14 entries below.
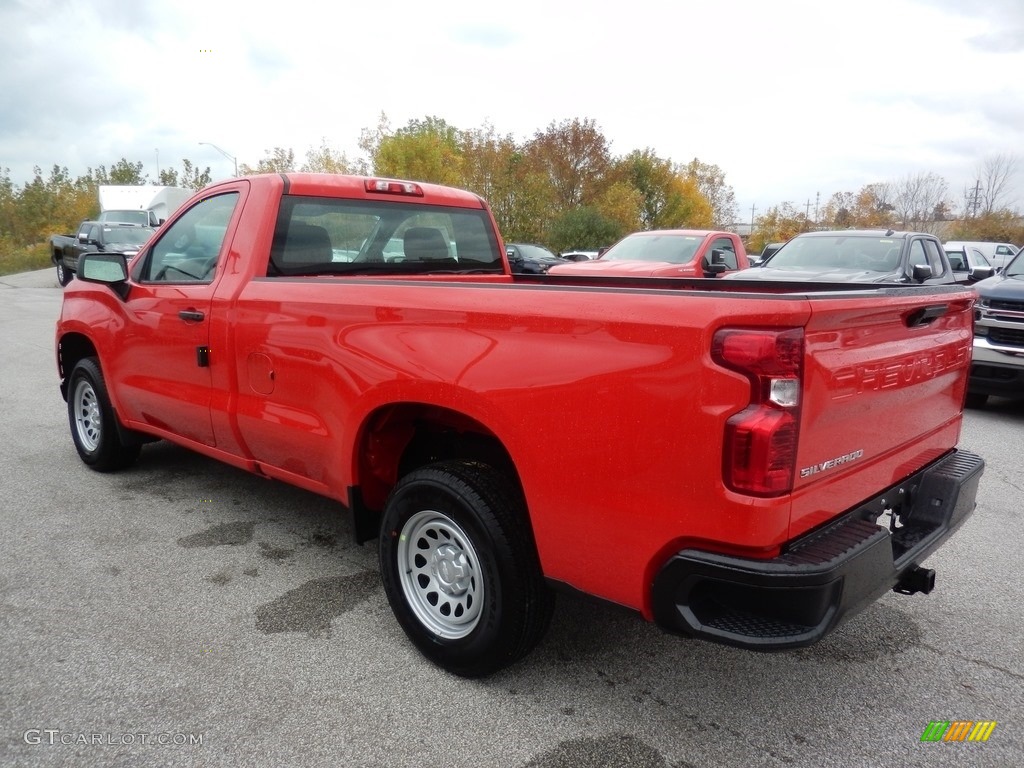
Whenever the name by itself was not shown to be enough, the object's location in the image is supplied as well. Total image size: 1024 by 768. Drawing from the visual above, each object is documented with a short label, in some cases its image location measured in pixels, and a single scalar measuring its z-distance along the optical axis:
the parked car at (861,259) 8.91
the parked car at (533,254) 20.58
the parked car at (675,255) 10.95
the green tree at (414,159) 34.38
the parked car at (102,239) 19.64
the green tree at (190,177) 59.59
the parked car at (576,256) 24.64
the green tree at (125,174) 56.44
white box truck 26.56
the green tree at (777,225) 51.67
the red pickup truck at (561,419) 2.13
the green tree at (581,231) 34.12
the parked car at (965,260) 14.36
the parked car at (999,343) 7.42
